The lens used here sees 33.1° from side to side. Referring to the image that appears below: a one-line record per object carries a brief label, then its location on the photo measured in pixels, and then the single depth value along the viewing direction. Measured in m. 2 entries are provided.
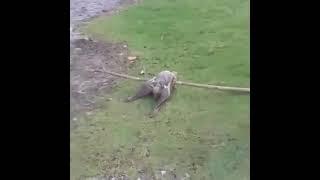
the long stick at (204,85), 3.07
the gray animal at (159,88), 3.09
